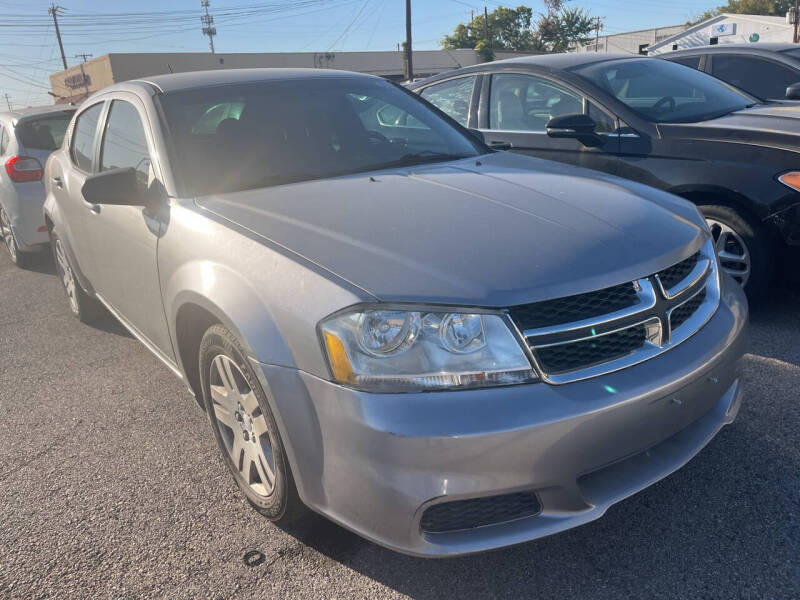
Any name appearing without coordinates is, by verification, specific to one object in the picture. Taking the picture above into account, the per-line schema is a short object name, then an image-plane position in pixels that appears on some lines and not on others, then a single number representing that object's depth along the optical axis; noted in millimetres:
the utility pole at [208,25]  82438
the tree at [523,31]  73062
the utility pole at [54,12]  63219
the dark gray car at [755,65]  6449
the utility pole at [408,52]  30344
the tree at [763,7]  70250
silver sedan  1744
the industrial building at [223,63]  44969
